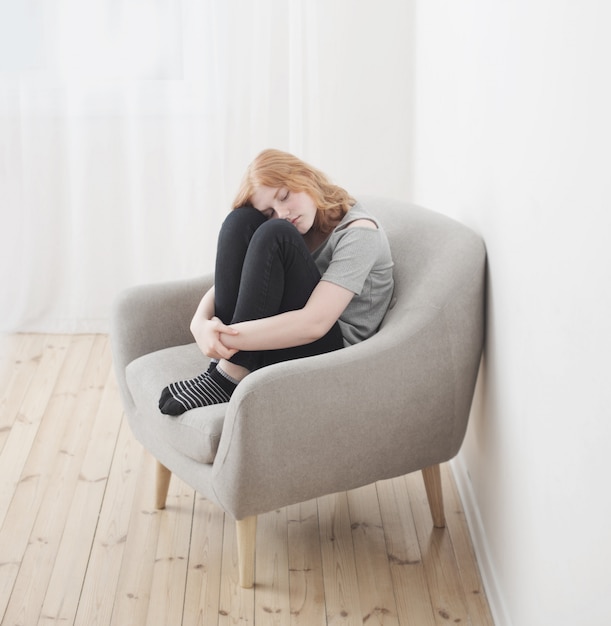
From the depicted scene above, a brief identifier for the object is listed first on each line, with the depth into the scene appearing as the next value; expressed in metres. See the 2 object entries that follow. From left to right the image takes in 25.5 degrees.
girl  3.50
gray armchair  3.34
